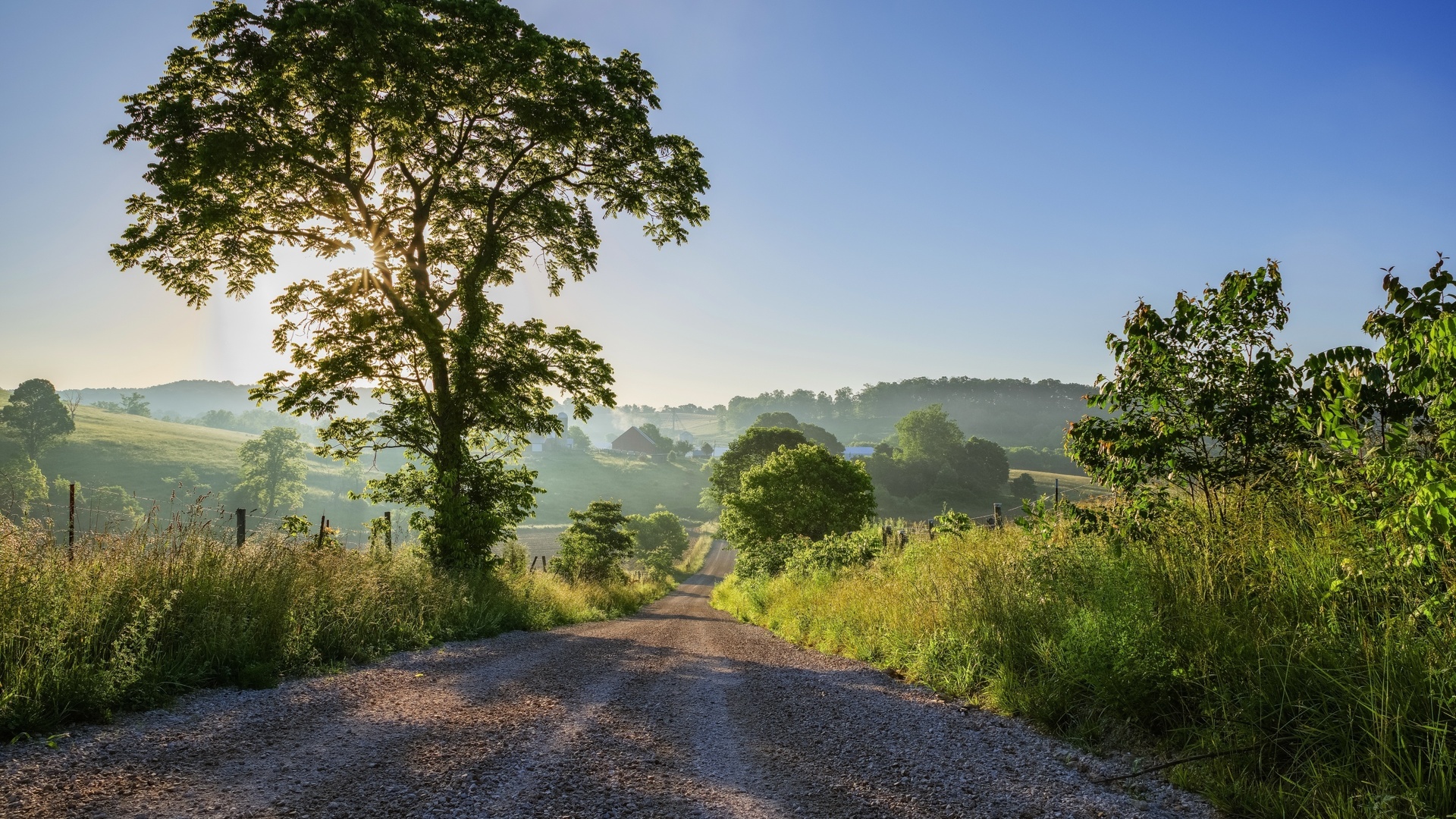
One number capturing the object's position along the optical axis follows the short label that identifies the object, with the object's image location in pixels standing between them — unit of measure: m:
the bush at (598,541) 33.88
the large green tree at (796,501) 31.97
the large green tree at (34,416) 69.50
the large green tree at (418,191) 12.49
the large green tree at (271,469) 71.94
